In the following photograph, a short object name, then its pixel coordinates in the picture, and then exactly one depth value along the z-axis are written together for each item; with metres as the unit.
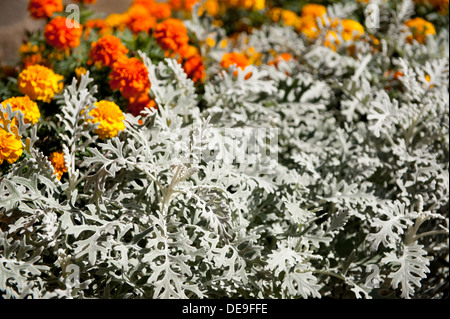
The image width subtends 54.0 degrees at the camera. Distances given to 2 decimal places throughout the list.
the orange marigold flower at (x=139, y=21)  2.13
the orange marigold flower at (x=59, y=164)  1.61
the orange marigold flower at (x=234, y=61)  2.18
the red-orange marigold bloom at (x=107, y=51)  1.81
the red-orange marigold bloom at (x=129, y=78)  1.76
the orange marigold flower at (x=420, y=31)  2.74
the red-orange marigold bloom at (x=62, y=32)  1.84
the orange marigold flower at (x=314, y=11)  2.96
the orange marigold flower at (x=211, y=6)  2.99
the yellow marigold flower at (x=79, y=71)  1.92
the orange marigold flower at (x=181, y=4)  2.59
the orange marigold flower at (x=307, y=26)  2.75
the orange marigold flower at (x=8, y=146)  1.42
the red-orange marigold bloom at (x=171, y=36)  2.00
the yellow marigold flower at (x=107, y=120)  1.61
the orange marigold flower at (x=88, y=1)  2.25
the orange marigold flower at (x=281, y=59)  2.59
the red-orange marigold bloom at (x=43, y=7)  1.95
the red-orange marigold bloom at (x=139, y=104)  1.88
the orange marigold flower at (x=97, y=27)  2.27
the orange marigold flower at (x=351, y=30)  2.68
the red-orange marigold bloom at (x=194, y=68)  2.10
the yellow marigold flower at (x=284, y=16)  3.04
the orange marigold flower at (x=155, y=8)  2.37
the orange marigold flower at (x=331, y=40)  2.55
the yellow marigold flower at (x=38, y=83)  1.73
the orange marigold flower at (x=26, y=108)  1.62
